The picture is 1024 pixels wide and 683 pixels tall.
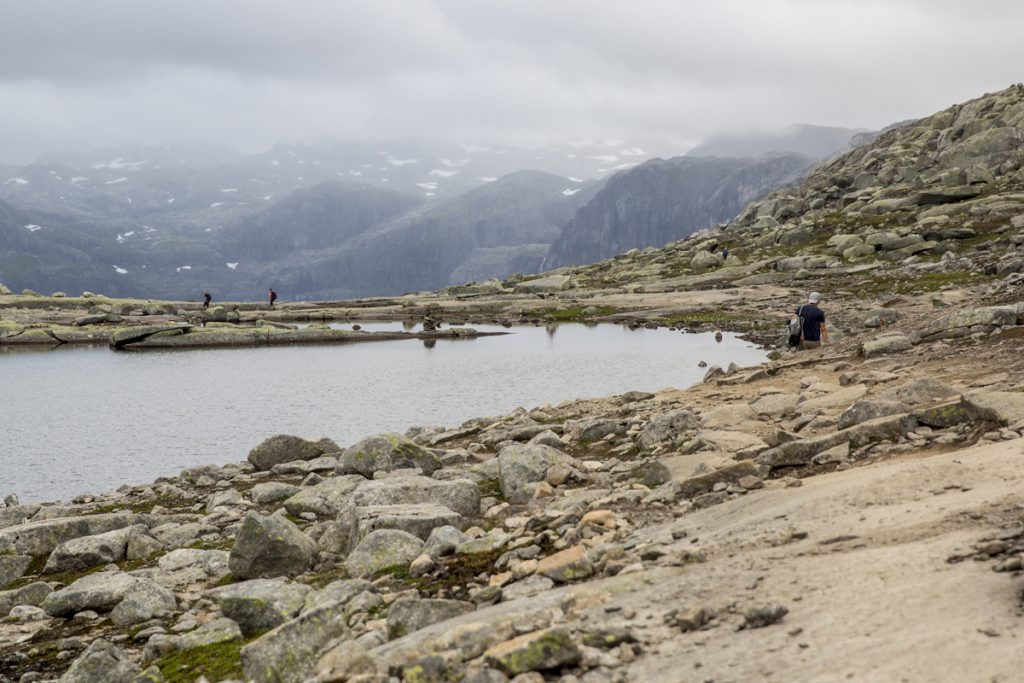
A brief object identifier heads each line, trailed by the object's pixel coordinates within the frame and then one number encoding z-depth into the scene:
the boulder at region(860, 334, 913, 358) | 30.27
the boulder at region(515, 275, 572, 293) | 157.88
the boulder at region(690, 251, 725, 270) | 149.25
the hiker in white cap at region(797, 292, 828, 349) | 37.25
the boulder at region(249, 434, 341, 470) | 28.50
